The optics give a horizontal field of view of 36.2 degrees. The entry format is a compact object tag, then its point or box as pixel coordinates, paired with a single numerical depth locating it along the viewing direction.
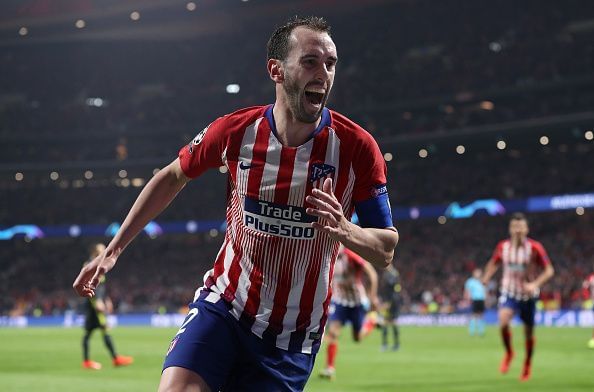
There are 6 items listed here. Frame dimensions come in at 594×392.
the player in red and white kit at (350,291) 15.90
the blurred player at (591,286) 21.45
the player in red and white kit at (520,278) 14.27
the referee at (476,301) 28.97
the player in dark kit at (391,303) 22.84
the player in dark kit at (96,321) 17.03
